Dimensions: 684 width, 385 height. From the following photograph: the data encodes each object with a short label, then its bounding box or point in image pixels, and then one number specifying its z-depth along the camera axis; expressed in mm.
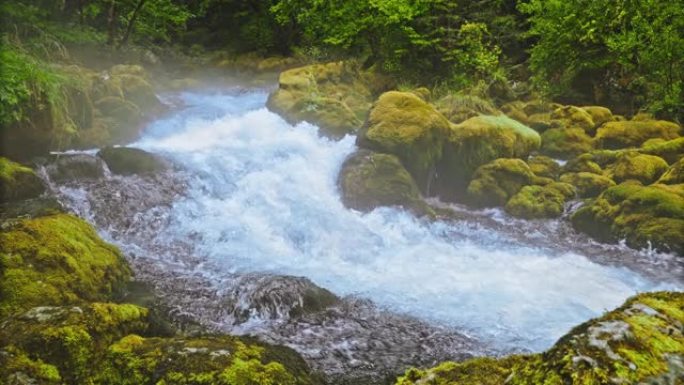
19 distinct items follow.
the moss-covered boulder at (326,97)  13922
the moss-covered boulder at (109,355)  3117
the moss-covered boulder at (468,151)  12461
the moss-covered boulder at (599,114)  15914
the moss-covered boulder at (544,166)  12852
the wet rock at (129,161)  9773
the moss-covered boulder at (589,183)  11883
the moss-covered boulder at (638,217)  9481
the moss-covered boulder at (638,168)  11742
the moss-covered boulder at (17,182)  7652
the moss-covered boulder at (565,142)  14430
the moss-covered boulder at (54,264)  4500
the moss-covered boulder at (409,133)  11758
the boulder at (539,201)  11219
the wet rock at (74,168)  8875
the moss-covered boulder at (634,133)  14320
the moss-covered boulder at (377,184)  10820
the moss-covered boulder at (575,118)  15383
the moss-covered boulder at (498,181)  11828
